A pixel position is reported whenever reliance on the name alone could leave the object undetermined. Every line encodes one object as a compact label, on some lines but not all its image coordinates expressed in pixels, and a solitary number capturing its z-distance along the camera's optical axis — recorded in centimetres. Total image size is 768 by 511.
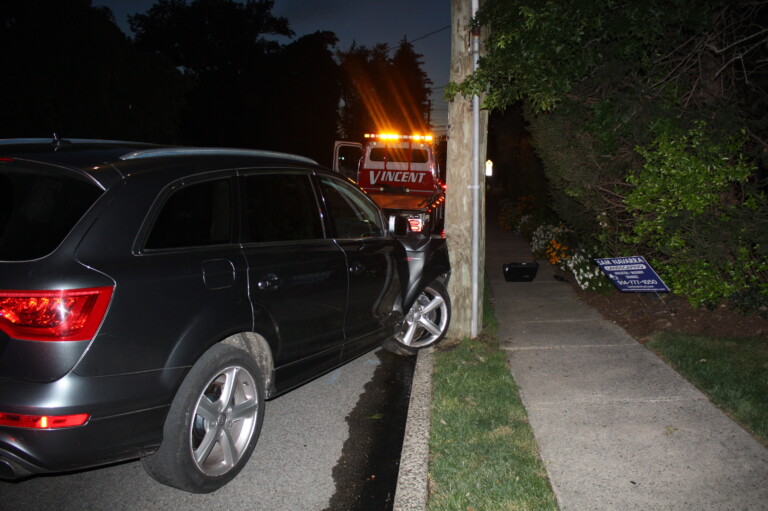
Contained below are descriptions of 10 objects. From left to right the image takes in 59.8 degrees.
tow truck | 1524
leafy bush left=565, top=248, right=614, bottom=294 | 949
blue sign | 719
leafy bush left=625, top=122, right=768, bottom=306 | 665
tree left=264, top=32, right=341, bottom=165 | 3962
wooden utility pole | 691
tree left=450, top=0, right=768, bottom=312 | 635
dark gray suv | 300
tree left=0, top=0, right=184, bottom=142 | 1723
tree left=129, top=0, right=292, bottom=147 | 3875
